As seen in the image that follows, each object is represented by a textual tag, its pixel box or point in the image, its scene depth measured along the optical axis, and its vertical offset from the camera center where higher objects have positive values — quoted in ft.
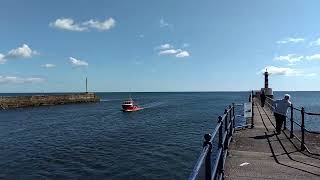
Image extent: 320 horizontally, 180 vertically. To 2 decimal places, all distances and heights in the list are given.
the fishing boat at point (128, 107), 126.49 -8.87
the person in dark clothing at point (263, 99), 60.49 -2.13
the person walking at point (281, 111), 26.23 -2.33
